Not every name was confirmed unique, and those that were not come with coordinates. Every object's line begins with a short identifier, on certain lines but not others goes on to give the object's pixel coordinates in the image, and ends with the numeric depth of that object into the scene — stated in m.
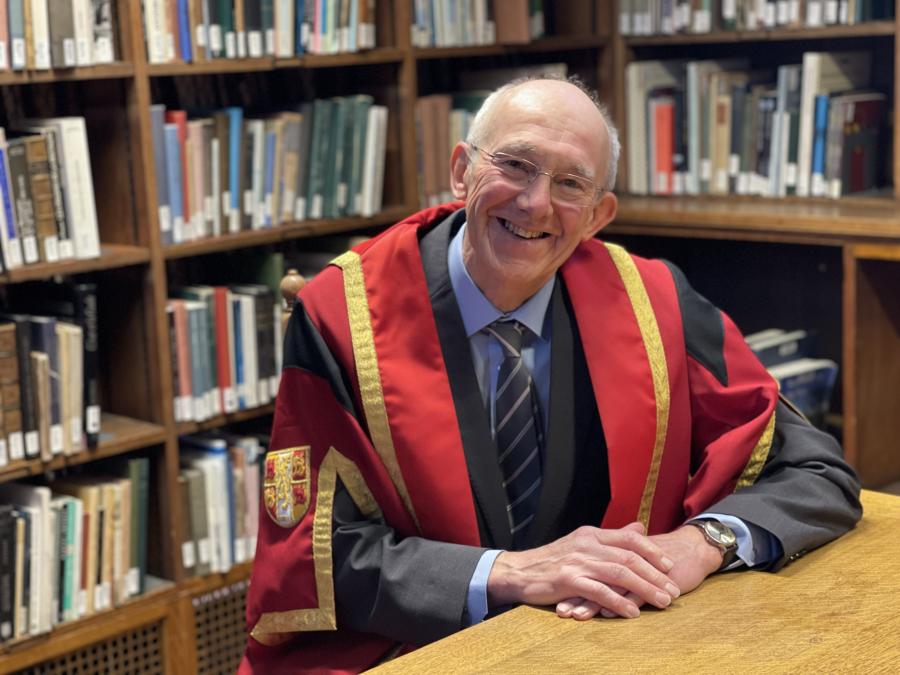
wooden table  1.38
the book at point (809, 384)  3.43
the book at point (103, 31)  2.83
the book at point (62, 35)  2.75
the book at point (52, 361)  2.82
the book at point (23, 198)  2.73
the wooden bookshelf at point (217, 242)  2.94
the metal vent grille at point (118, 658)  2.96
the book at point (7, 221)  2.72
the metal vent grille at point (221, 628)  3.23
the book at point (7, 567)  2.78
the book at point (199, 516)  3.16
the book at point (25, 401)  2.77
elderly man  1.74
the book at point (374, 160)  3.43
